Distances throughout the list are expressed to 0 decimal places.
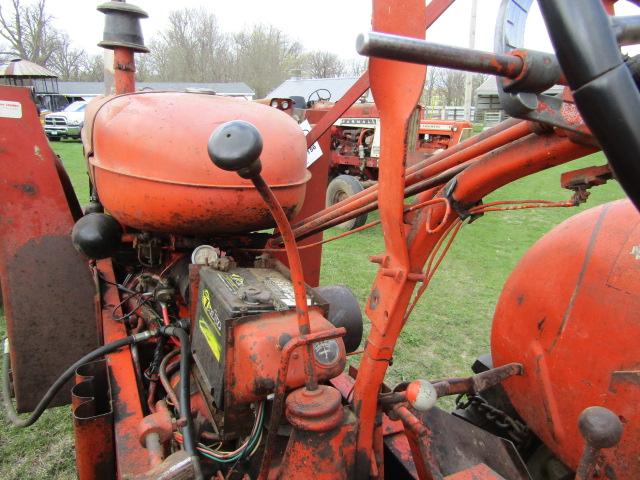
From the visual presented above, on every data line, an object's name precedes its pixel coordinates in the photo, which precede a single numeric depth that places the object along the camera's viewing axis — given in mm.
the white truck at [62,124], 18484
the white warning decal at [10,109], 1957
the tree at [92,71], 49250
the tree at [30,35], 35156
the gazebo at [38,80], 18781
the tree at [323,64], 50688
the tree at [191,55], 45500
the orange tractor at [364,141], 7527
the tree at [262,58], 45812
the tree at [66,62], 43809
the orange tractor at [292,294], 987
